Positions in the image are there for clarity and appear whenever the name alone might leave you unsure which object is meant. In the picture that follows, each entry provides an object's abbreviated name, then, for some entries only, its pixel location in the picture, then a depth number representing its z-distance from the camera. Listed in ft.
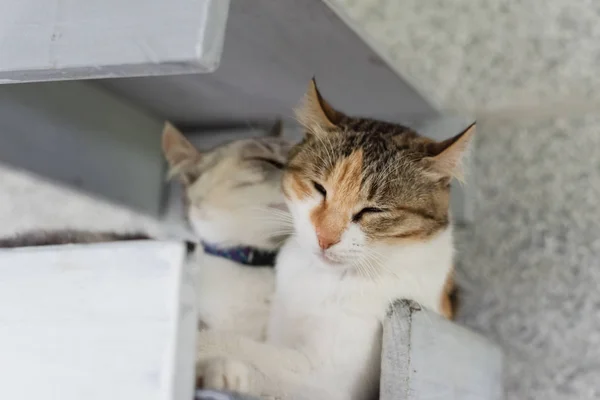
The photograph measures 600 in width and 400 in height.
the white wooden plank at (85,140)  3.25
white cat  3.15
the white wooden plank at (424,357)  2.66
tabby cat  2.81
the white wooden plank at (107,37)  2.41
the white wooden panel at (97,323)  2.41
